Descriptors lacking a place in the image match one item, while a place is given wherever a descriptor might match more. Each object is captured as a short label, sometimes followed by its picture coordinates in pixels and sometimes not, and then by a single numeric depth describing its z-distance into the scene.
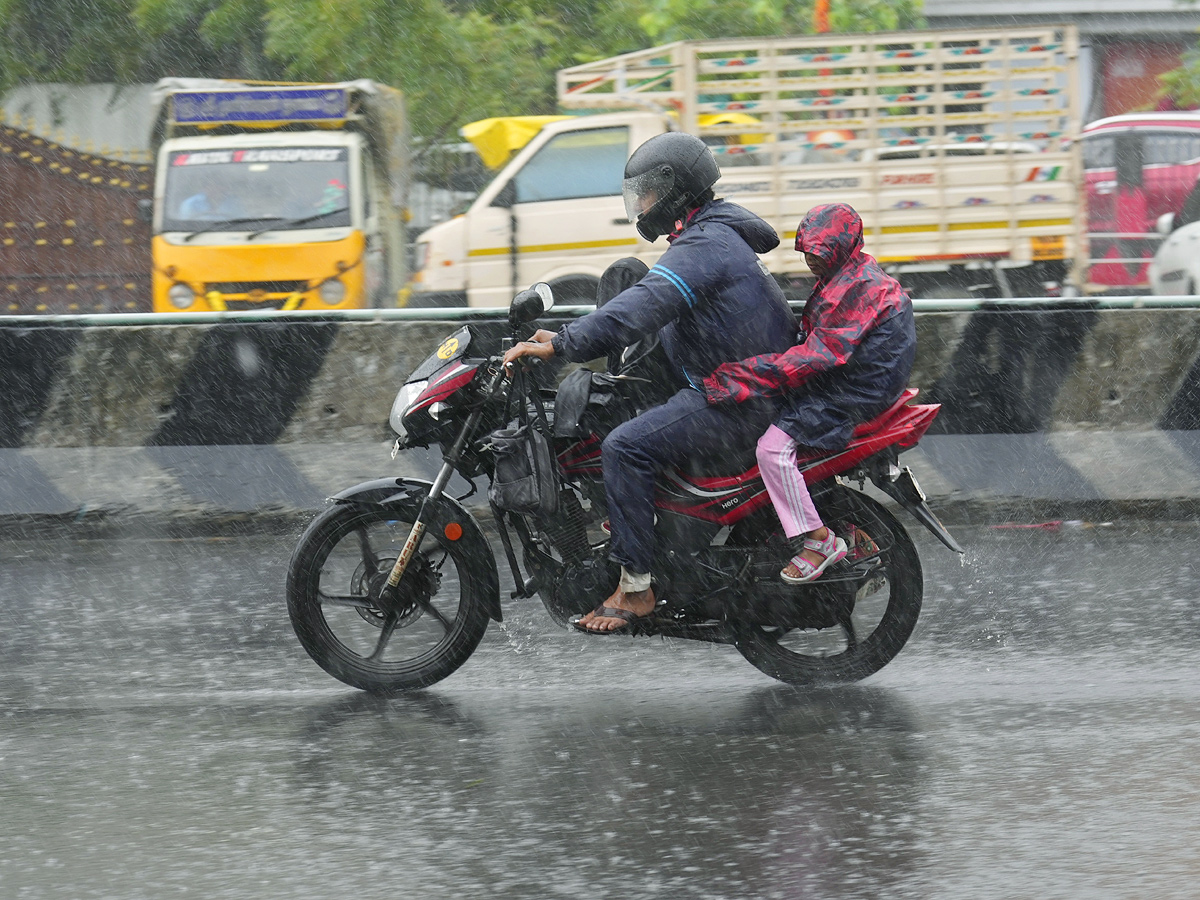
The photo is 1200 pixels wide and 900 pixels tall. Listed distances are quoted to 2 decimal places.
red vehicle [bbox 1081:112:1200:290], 34.91
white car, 31.28
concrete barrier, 15.28
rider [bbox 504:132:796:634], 9.61
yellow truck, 30.16
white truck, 28.27
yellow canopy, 31.91
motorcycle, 9.91
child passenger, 9.70
